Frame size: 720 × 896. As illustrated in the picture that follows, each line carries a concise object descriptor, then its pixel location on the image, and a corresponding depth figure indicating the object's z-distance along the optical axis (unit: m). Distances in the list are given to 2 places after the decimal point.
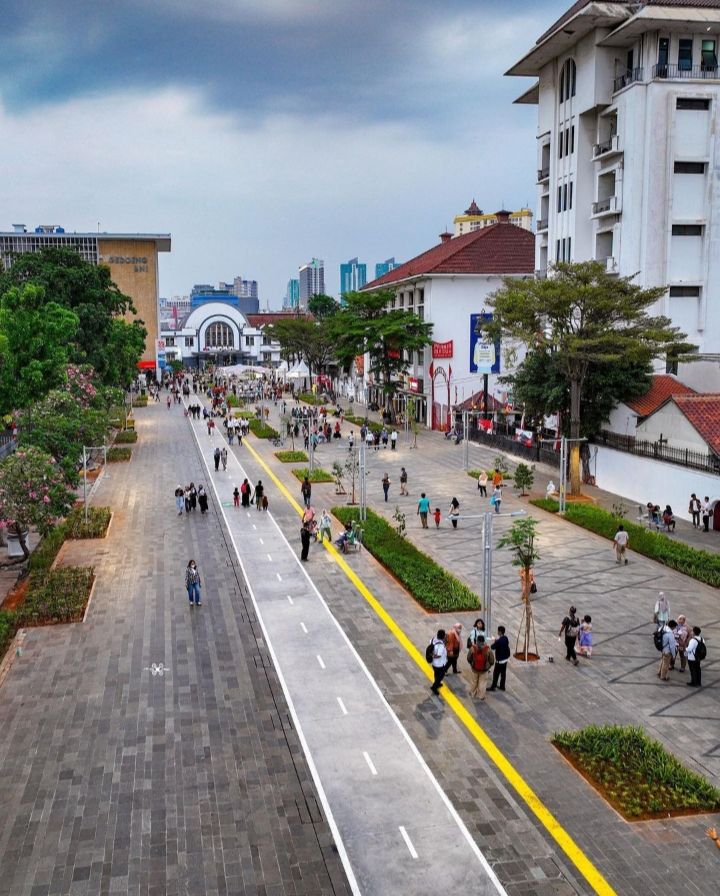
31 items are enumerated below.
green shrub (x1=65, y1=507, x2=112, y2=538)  27.12
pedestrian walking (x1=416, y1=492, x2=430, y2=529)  27.88
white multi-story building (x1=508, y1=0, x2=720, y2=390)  39.09
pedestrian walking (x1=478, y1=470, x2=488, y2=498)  33.44
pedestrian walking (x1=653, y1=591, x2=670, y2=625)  17.25
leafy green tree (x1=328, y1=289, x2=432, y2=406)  55.59
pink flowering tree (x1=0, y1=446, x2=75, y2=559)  21.95
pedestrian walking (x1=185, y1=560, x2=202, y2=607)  19.55
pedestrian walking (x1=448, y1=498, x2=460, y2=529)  26.99
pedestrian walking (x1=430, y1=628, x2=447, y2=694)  14.70
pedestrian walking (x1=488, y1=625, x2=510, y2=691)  14.76
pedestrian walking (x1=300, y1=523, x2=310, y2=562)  23.94
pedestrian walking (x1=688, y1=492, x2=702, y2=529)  27.86
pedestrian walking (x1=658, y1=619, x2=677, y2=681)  15.46
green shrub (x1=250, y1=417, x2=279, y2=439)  53.72
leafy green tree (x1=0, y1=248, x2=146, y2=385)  44.81
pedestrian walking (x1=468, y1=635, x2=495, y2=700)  14.46
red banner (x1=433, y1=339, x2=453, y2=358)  55.09
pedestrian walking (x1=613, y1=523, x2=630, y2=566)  23.19
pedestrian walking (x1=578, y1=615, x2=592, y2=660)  16.34
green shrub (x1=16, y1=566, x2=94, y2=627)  18.91
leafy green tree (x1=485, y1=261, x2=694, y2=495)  31.42
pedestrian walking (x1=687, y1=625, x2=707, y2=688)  15.05
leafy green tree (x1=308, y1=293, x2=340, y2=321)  116.75
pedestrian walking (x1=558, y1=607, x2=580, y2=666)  16.20
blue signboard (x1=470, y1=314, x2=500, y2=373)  46.12
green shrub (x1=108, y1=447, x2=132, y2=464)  43.34
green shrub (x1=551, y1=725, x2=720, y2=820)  11.19
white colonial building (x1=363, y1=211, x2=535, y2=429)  55.78
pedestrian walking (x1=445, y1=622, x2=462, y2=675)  15.37
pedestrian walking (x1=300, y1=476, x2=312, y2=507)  30.76
